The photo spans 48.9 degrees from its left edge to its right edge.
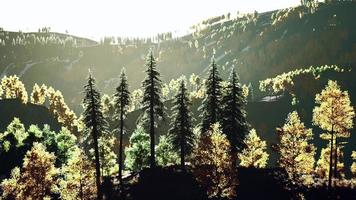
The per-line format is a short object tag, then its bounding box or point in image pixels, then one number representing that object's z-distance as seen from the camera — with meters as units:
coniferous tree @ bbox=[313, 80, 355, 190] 45.19
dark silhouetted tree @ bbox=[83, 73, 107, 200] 53.31
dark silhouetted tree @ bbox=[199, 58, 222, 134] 57.66
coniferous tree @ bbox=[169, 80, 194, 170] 57.34
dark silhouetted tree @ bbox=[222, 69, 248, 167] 56.25
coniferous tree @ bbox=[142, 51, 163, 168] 57.62
